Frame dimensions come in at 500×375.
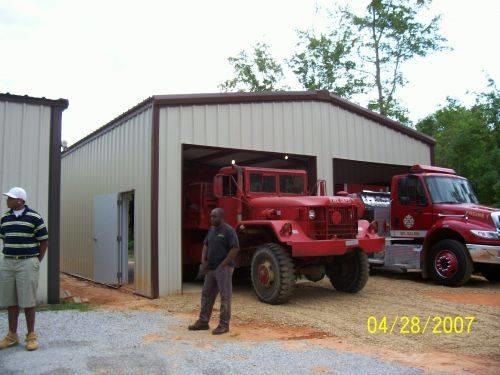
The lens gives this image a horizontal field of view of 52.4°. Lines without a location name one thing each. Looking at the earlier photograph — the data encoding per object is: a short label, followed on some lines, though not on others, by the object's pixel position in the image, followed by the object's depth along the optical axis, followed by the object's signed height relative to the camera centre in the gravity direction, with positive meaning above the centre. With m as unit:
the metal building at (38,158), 8.64 +1.20
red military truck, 8.50 -0.13
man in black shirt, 6.61 -0.58
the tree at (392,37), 29.23 +10.69
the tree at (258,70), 37.16 +11.23
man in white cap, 5.84 -0.41
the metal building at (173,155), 10.01 +1.72
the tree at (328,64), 31.25 +10.35
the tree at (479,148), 21.66 +3.39
